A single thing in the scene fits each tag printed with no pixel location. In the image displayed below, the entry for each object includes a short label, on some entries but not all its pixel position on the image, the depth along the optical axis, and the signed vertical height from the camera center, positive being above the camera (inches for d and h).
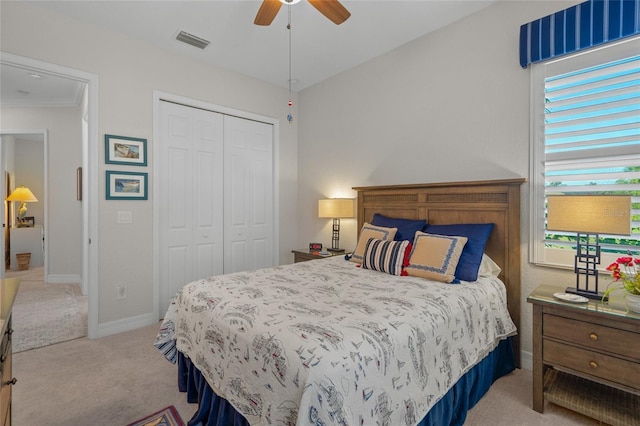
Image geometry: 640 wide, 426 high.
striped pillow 96.0 -14.2
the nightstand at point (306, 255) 144.6 -20.9
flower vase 64.0 -18.6
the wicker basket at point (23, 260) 231.6 -37.5
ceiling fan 82.4 +54.8
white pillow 94.9 -17.1
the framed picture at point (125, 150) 119.8 +23.8
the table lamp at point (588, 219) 67.6 -1.5
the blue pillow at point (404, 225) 111.6 -5.2
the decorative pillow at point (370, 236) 111.3 -8.8
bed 46.6 -23.4
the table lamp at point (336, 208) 143.0 +1.4
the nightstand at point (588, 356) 64.2 -31.5
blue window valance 77.6 +49.2
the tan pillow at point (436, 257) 87.1 -13.2
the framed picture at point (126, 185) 120.5 +9.9
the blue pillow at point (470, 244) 88.0 -9.6
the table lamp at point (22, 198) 241.0 +9.6
